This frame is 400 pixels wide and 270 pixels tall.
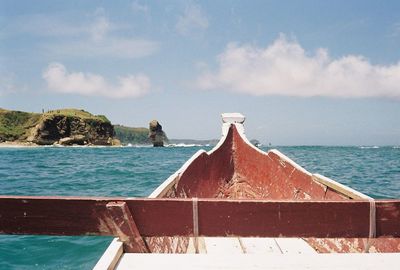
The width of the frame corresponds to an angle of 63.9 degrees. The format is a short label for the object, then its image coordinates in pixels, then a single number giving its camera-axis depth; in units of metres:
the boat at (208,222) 2.27
